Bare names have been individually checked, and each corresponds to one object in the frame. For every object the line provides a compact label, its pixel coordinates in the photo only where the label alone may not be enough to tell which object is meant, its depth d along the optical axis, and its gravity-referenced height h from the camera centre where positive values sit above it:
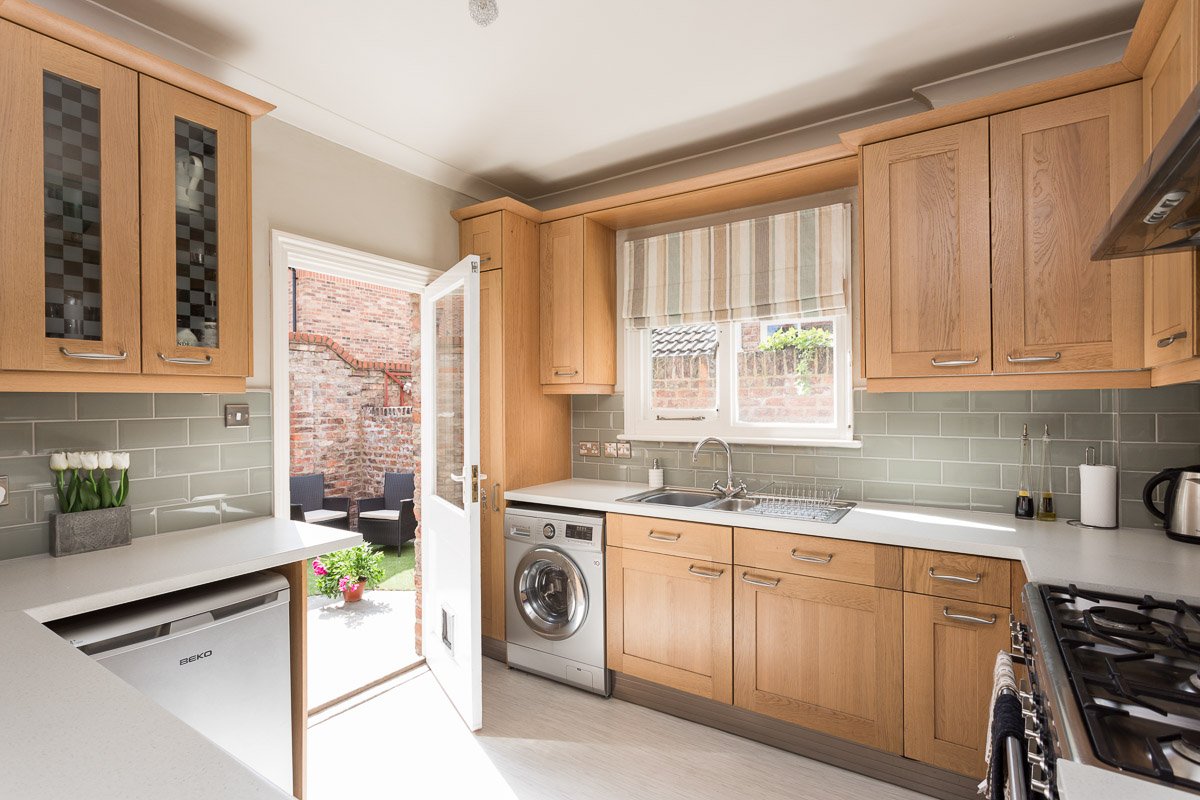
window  2.95 +0.10
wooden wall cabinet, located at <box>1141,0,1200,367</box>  1.45 +0.41
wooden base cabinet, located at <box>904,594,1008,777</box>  1.97 -0.99
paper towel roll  2.14 -0.37
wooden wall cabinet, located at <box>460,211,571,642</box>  3.24 +0.14
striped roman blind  2.83 +0.69
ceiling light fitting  1.69 +1.16
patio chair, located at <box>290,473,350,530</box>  5.32 -0.95
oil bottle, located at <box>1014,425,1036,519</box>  2.37 -0.30
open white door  2.54 -0.43
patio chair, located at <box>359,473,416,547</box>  5.45 -1.12
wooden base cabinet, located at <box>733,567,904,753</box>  2.16 -1.03
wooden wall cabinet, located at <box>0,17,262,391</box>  1.62 +0.57
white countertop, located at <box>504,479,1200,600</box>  1.61 -0.50
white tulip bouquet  1.86 -0.27
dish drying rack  2.52 -0.51
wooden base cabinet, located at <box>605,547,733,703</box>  2.53 -1.03
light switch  2.36 -0.06
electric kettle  1.92 -0.37
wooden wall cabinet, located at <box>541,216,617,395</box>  3.33 +0.54
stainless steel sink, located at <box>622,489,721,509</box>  3.07 -0.54
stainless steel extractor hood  0.85 +0.36
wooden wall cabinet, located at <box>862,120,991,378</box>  2.19 +0.57
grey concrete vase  1.85 -0.43
